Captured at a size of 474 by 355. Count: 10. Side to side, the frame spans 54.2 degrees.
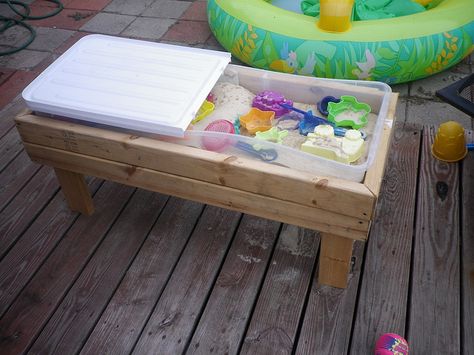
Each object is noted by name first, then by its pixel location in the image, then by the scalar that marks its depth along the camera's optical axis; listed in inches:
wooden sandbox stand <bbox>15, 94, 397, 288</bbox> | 46.5
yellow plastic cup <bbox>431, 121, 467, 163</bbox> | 70.8
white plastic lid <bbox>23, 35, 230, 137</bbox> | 52.2
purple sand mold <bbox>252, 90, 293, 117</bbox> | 59.1
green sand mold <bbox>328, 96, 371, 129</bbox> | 55.4
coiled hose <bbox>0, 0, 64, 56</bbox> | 116.1
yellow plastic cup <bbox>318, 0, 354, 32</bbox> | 84.2
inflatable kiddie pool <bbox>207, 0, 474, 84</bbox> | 85.7
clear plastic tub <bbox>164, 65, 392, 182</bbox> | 47.7
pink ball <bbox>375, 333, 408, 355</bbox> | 48.4
